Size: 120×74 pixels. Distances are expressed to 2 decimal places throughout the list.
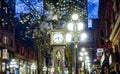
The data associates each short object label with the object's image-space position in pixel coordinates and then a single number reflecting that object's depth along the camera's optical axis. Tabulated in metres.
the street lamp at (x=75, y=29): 12.99
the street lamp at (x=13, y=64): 31.90
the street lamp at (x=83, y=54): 26.32
